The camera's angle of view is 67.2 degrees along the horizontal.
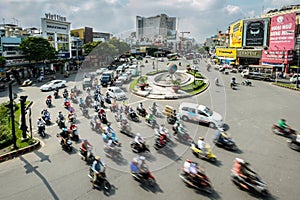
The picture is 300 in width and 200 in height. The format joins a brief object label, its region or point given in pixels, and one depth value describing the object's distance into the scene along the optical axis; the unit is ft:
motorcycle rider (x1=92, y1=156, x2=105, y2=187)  29.40
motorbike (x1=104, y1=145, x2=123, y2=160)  37.55
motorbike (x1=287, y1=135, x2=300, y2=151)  39.69
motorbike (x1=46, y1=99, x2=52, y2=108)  73.05
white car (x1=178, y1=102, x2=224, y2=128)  50.65
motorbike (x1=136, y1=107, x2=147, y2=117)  59.77
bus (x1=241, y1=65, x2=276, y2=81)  114.11
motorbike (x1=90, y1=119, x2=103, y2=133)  49.42
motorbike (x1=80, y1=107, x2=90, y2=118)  61.67
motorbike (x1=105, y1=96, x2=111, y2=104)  74.48
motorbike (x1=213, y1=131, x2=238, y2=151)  40.42
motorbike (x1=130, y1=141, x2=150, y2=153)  38.75
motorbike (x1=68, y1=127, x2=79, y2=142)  44.57
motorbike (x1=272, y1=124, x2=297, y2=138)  45.44
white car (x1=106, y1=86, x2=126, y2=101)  78.89
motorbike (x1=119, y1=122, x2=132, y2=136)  48.16
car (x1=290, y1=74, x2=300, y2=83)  104.83
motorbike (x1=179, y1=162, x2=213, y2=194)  28.86
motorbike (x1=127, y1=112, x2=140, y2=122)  56.24
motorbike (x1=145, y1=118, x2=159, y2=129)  52.19
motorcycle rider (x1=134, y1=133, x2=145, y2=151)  38.65
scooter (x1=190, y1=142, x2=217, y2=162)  36.06
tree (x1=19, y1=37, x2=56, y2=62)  121.19
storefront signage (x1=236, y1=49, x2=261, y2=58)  145.79
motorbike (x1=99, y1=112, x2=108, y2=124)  55.31
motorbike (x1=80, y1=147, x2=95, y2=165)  35.63
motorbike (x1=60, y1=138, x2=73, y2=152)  40.32
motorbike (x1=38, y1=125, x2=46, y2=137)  48.53
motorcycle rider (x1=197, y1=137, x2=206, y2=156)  36.58
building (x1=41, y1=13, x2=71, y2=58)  148.05
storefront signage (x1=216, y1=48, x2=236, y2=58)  171.43
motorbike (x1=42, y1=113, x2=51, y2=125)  56.39
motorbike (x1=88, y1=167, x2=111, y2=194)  29.08
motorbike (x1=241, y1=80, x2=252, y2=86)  101.25
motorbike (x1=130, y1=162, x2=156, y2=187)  29.99
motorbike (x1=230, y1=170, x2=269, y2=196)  27.71
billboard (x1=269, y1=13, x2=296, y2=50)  122.93
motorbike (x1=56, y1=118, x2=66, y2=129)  53.31
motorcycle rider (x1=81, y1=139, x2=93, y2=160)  36.29
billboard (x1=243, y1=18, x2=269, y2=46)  146.36
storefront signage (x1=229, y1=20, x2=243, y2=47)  166.80
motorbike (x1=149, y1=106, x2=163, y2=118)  60.00
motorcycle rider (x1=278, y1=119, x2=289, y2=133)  45.77
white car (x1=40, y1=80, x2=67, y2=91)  99.11
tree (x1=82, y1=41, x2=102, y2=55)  175.73
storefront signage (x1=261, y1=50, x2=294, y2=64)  122.42
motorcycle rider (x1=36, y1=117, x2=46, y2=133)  48.62
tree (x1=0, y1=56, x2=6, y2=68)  104.63
